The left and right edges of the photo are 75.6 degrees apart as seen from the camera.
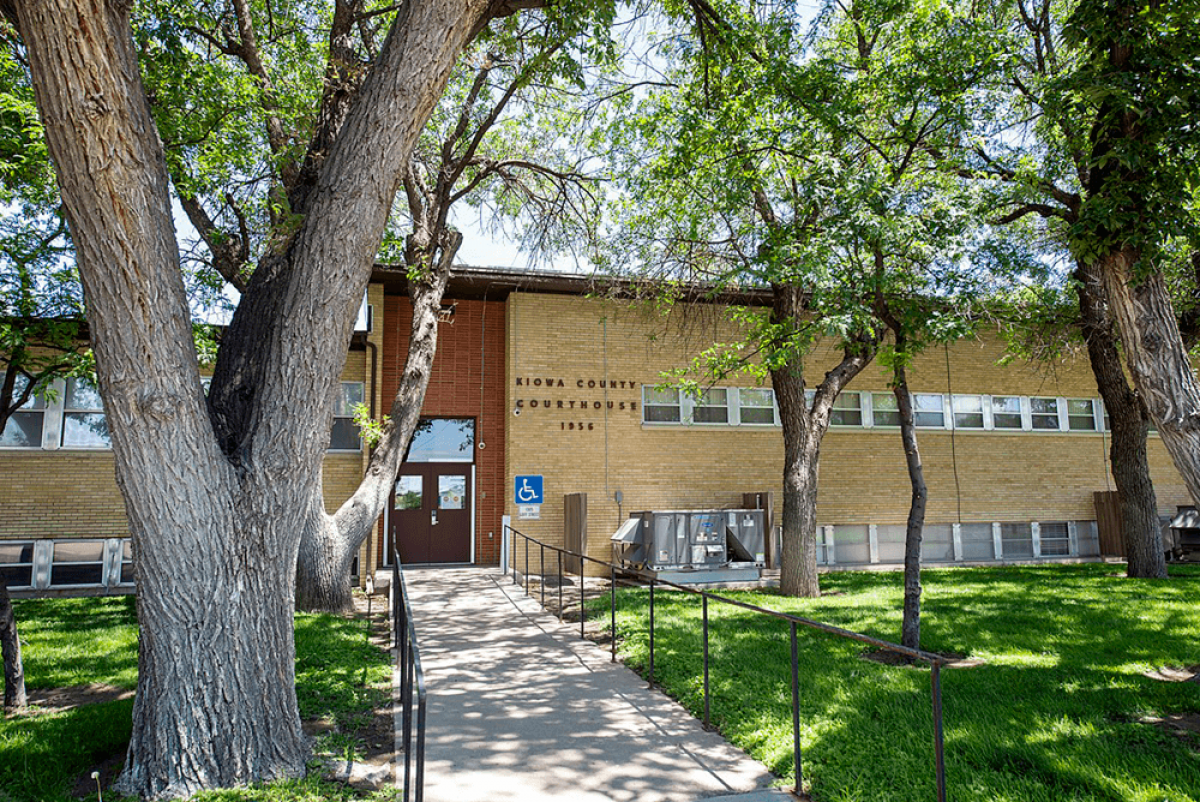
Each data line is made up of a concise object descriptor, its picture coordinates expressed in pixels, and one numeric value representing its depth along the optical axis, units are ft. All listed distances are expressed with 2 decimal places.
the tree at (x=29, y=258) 23.99
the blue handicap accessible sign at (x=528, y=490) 50.16
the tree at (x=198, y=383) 13.01
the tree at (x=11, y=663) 18.97
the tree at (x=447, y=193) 33.35
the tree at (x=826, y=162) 24.06
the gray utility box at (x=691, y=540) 46.37
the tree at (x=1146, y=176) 18.70
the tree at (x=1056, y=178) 24.90
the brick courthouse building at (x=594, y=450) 46.14
